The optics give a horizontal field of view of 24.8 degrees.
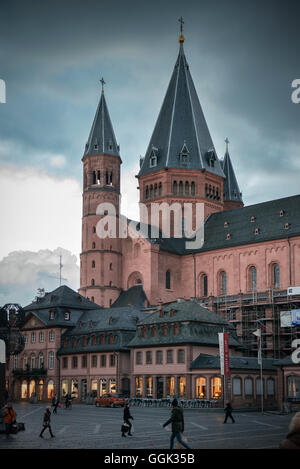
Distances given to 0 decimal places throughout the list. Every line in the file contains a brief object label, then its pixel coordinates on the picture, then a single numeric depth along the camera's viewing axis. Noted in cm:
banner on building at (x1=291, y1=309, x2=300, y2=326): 6062
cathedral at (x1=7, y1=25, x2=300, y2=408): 6775
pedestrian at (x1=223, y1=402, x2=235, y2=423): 4122
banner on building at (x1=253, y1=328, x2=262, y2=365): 5968
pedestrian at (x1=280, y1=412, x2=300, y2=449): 1355
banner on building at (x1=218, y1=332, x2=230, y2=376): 5822
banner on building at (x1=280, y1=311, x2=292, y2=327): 6945
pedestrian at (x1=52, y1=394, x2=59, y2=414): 5470
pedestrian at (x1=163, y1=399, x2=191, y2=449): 2448
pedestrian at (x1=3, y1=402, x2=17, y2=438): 2950
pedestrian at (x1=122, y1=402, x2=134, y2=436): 3212
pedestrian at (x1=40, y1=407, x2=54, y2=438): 3164
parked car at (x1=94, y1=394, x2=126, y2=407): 6359
